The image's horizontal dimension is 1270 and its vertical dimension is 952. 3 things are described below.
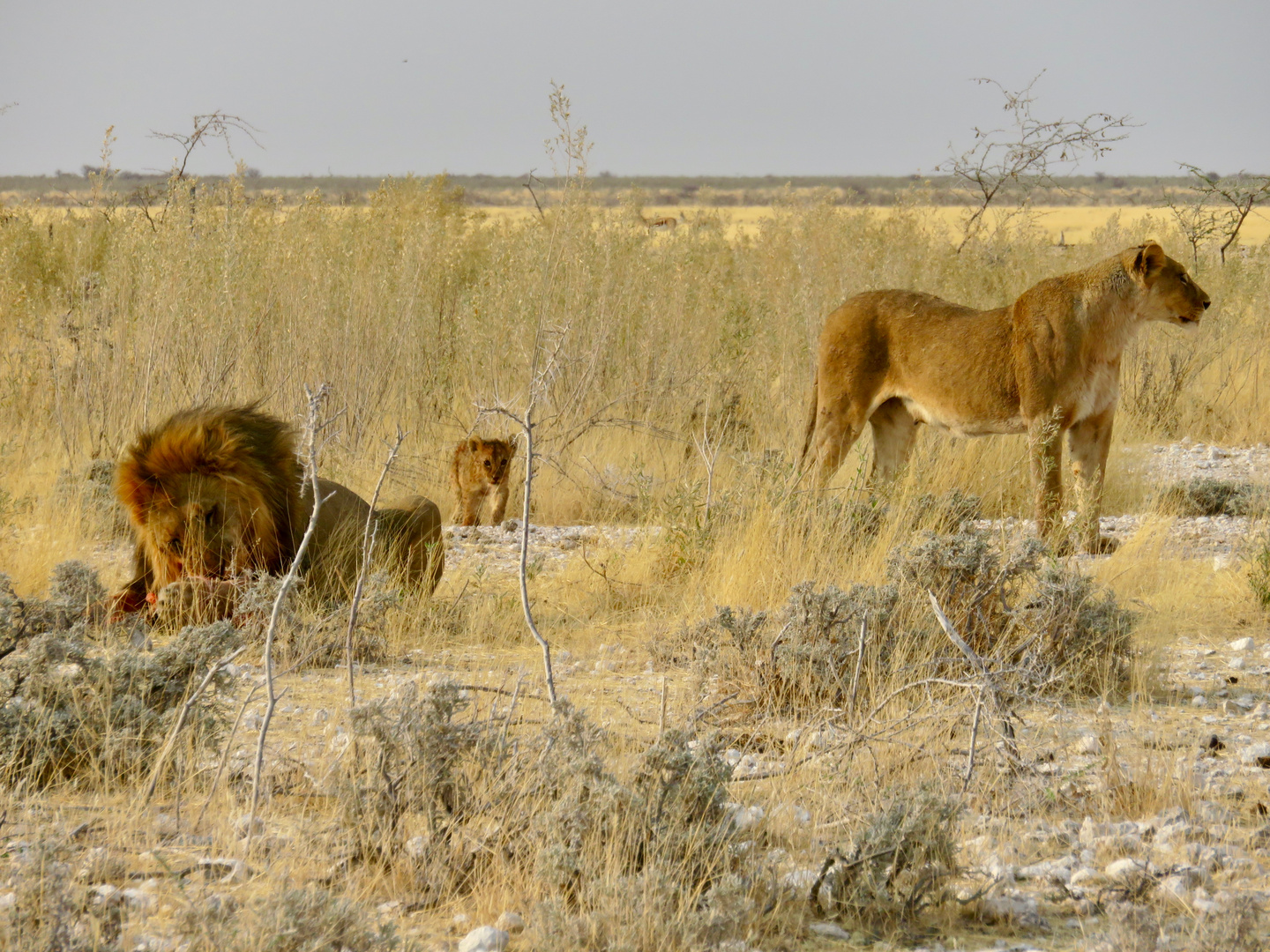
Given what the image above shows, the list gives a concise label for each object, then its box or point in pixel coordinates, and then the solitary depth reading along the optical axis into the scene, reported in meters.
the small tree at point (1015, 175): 26.59
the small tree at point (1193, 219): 29.34
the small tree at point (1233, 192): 29.44
